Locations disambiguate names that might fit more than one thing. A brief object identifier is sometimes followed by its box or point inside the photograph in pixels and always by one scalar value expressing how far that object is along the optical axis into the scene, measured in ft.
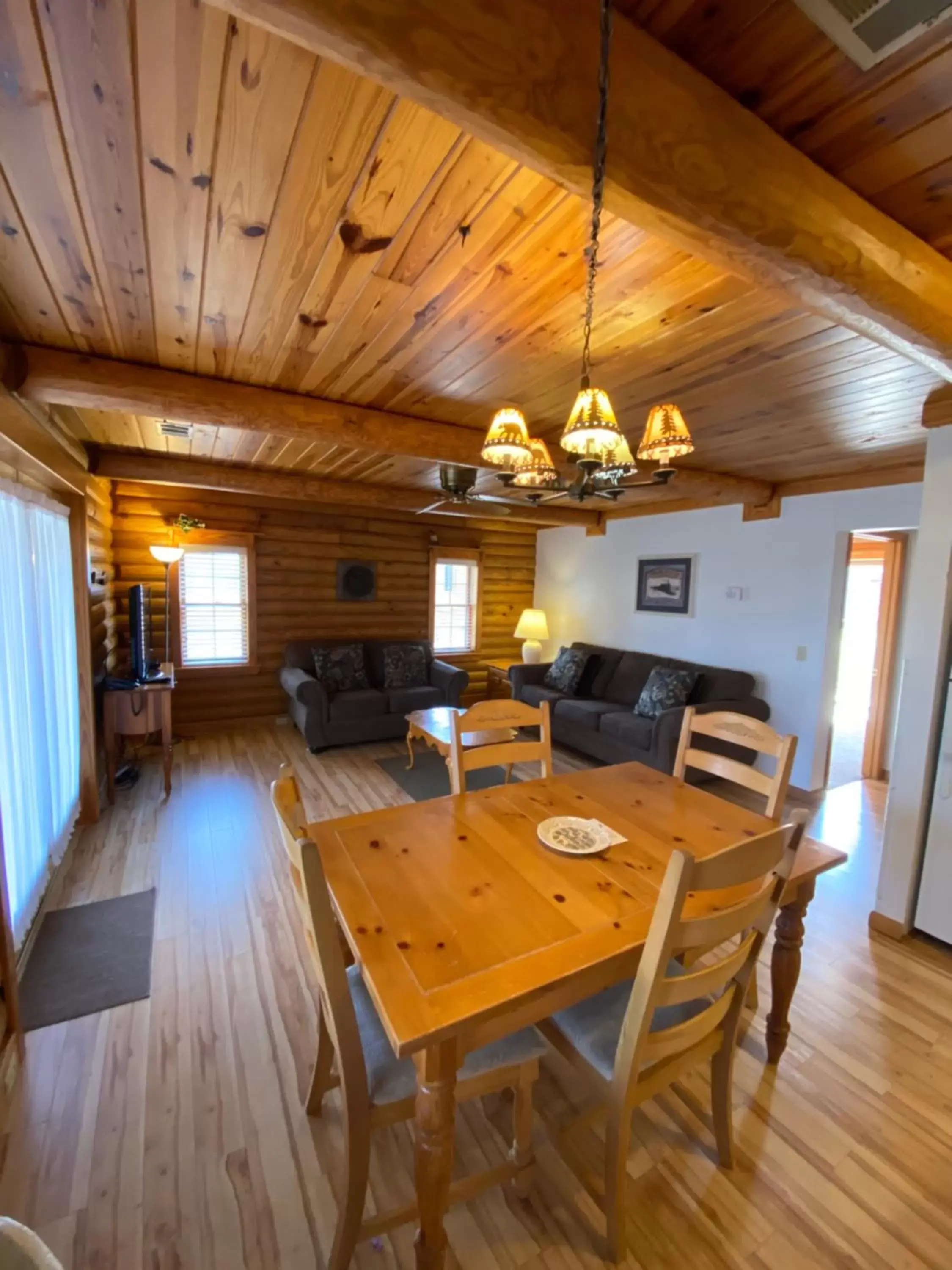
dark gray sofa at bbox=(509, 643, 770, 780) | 13.25
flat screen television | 12.56
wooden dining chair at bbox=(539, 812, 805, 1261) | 3.49
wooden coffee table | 13.12
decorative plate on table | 5.04
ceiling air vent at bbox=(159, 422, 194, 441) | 10.37
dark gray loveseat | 15.37
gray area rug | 12.84
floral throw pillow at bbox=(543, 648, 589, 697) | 17.58
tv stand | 11.59
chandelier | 4.89
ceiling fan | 10.81
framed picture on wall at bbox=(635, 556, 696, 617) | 16.43
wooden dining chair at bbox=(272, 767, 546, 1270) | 3.52
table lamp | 20.76
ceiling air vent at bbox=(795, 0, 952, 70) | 2.75
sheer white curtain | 6.82
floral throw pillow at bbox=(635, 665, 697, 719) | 14.12
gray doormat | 6.31
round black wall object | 19.06
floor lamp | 14.07
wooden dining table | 3.37
